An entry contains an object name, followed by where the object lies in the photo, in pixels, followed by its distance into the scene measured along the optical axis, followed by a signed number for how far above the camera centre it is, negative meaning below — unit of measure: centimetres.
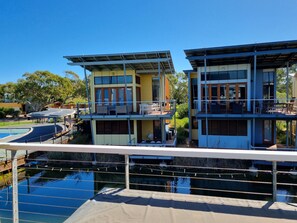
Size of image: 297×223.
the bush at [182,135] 1512 -253
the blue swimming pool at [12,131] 2252 -282
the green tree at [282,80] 3325 +341
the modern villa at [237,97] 1200 +30
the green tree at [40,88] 3269 +261
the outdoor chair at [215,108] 1304 -38
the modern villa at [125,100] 1311 +25
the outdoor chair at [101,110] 1423 -42
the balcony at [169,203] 184 -104
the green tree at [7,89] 3935 +295
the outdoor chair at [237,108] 1229 -38
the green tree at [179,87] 3975 +291
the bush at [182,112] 2630 -120
